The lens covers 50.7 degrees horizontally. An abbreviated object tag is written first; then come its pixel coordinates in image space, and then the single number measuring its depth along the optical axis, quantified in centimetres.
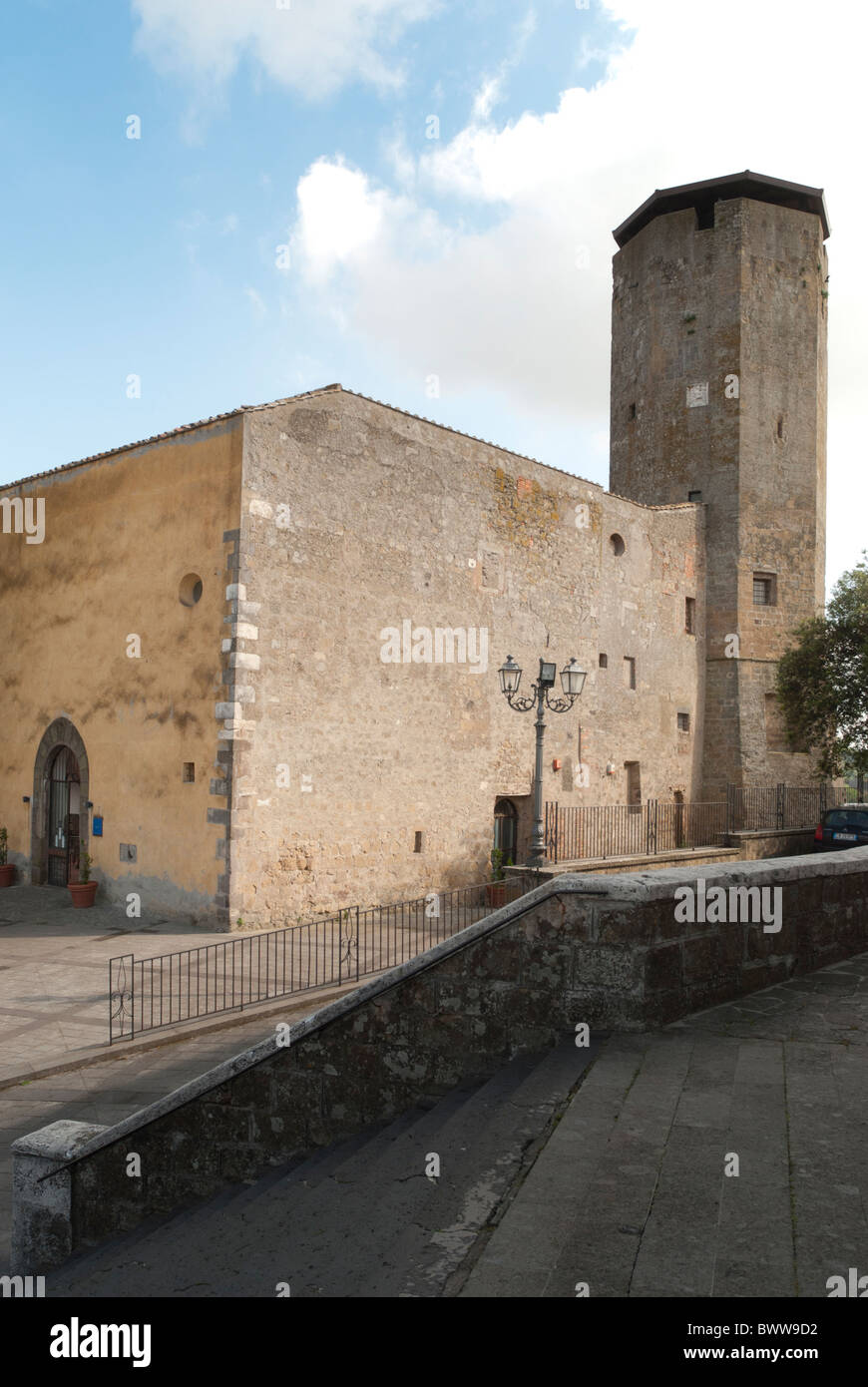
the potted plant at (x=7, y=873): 1725
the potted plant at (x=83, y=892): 1527
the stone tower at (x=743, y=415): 2383
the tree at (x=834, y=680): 2295
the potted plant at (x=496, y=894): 1520
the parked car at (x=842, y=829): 2167
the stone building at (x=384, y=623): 1415
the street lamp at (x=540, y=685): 1423
